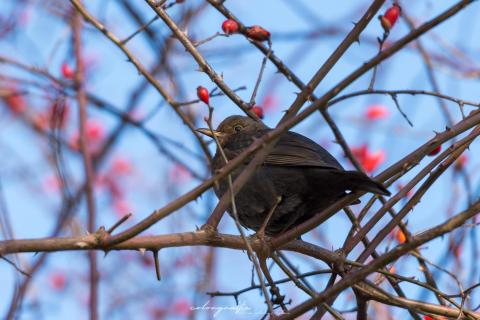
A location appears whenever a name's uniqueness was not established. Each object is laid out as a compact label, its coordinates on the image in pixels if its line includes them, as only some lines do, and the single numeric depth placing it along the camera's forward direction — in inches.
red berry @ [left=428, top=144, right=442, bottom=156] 298.4
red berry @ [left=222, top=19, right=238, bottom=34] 307.7
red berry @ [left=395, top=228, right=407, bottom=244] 346.8
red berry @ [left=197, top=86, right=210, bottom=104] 289.0
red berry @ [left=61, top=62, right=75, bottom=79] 437.7
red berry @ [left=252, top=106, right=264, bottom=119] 345.7
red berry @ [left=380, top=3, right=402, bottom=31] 263.3
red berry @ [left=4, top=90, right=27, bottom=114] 656.7
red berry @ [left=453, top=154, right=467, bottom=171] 378.0
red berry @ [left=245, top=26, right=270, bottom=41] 304.7
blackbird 341.4
